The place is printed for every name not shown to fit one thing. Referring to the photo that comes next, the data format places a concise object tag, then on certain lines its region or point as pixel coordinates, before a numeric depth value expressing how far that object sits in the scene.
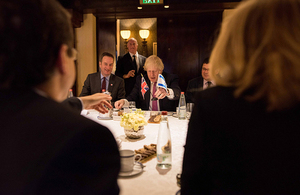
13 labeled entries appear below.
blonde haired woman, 0.52
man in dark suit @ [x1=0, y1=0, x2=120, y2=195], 0.42
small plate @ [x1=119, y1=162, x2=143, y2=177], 0.96
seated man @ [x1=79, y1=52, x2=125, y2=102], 3.38
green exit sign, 4.05
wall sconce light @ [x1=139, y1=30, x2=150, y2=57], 5.93
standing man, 4.74
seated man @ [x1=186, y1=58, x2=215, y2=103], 3.29
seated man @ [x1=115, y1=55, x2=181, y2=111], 2.98
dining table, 0.87
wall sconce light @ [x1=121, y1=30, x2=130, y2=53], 5.96
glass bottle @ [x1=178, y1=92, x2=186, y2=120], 2.26
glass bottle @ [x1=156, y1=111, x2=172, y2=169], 1.08
